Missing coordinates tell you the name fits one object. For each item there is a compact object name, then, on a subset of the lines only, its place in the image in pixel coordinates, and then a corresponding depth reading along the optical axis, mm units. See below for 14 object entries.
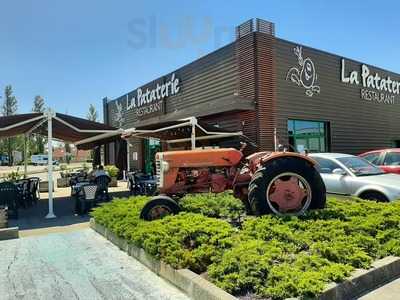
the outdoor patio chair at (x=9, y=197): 10609
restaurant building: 14688
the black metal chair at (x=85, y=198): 10562
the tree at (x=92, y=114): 72750
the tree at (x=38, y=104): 67250
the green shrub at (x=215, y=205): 7343
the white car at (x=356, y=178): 8305
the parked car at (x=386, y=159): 10992
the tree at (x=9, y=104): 64188
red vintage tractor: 6457
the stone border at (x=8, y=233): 7605
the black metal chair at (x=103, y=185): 11670
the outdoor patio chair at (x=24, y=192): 12492
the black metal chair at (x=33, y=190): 13431
